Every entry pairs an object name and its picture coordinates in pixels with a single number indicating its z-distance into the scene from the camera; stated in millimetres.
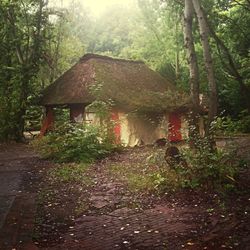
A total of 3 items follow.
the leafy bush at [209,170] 6566
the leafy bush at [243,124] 19412
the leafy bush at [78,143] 10936
